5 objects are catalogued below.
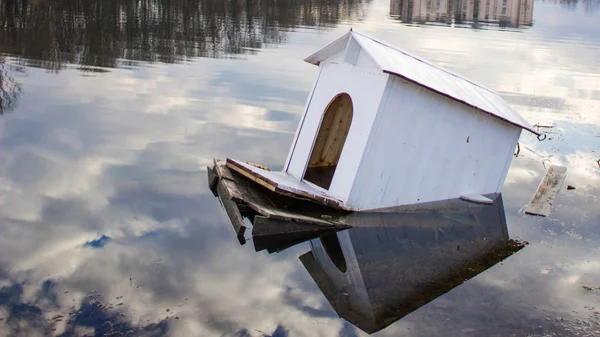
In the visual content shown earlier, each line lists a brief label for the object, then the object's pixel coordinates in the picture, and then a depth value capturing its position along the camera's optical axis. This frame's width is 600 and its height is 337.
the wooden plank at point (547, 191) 10.88
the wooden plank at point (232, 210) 8.99
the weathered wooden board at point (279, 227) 8.88
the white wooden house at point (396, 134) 9.55
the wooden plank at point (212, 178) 10.75
